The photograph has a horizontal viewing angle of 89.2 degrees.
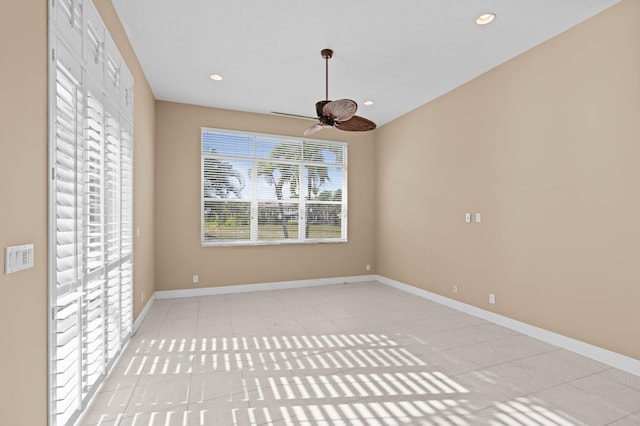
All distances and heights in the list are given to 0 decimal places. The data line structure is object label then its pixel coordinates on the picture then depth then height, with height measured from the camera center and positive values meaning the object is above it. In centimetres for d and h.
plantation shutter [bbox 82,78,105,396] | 206 -20
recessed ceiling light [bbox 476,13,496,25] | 294 +180
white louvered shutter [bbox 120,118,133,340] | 300 -15
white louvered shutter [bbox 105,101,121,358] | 255 -12
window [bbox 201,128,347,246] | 536 +42
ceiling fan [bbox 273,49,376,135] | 318 +102
